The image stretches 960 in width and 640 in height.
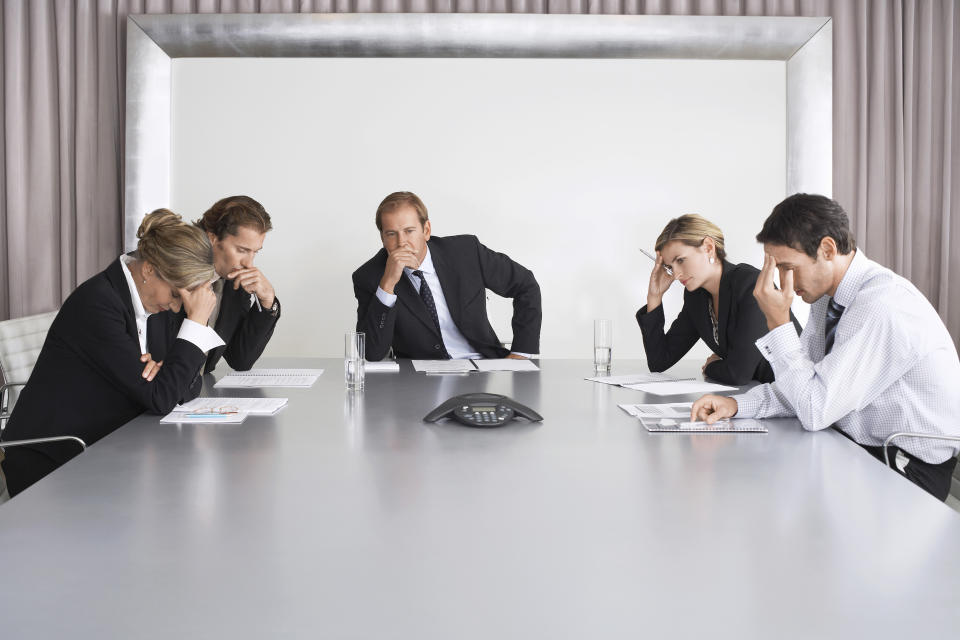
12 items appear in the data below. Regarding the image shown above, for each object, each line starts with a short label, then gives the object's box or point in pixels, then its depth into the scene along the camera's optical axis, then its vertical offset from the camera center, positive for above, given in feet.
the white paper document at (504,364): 9.03 -0.61
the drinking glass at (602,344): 8.80 -0.37
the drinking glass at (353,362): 7.40 -0.47
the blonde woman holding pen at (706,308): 8.26 +0.00
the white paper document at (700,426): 5.70 -0.80
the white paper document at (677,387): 7.55 -0.72
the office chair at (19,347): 9.82 -0.46
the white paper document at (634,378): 8.08 -0.68
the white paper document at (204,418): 5.93 -0.77
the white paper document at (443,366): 8.86 -0.62
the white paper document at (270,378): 7.86 -0.67
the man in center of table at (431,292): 10.39 +0.22
